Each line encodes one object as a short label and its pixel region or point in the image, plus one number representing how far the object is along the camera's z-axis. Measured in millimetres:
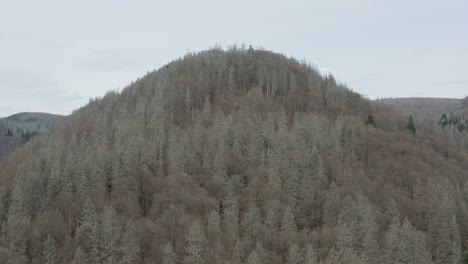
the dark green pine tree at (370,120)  166950
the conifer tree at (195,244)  89625
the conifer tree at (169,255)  87250
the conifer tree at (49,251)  91125
